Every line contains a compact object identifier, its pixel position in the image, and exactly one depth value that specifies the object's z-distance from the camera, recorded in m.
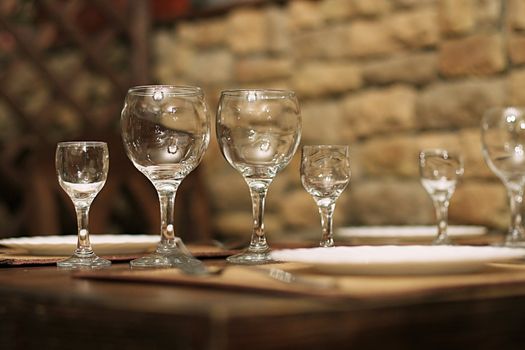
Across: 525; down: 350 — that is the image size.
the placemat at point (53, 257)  1.40
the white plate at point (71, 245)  1.47
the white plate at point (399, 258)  1.14
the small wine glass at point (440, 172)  1.63
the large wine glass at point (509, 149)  1.60
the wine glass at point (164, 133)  1.35
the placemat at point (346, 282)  1.06
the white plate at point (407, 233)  1.75
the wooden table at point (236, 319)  0.98
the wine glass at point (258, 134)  1.35
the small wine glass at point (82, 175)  1.40
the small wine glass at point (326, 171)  1.45
